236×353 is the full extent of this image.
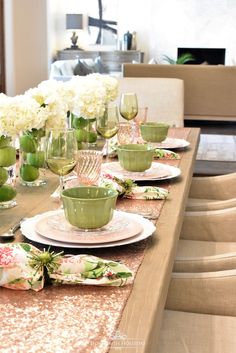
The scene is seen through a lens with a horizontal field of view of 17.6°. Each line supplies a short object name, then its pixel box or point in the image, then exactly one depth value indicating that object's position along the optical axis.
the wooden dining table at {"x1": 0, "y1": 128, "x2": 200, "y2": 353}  1.55
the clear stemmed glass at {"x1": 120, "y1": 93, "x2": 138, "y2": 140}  3.50
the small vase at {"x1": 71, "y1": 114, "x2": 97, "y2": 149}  3.21
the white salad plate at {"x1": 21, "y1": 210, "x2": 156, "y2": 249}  1.88
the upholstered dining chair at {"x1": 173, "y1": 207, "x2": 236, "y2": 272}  2.88
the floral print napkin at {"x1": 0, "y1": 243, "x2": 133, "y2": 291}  1.67
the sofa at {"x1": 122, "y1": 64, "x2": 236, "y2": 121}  7.58
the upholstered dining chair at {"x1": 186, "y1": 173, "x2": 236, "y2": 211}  3.49
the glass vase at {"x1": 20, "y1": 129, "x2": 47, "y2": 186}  2.57
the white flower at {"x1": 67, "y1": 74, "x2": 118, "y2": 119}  3.00
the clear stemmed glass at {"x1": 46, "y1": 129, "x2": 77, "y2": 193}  2.35
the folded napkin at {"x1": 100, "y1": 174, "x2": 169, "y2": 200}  2.38
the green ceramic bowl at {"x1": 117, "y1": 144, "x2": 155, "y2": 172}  2.63
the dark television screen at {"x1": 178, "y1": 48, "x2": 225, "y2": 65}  14.78
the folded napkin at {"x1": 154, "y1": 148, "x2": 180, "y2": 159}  3.10
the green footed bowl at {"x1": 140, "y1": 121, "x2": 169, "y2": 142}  3.33
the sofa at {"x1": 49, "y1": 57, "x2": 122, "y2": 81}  11.83
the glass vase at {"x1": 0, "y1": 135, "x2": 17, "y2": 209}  2.28
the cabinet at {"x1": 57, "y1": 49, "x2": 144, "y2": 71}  14.56
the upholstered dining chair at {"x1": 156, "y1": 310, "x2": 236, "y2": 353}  2.12
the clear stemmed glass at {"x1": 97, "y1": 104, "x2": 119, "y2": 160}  3.09
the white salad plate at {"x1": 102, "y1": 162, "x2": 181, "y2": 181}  2.63
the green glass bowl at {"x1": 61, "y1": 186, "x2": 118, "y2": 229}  1.93
